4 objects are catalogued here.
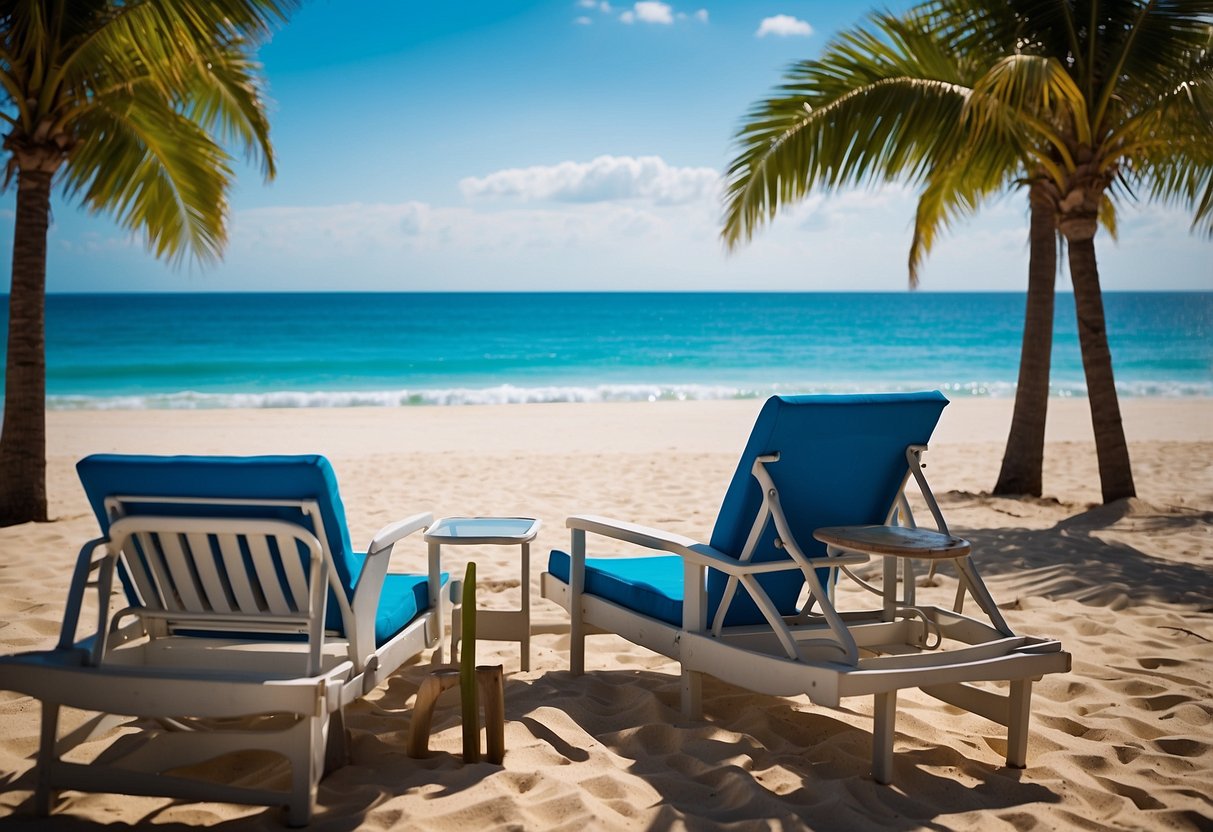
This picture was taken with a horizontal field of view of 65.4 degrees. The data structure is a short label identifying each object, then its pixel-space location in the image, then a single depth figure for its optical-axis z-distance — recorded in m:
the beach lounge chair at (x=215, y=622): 2.41
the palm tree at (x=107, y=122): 5.86
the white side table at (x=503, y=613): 3.55
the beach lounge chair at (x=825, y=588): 2.69
